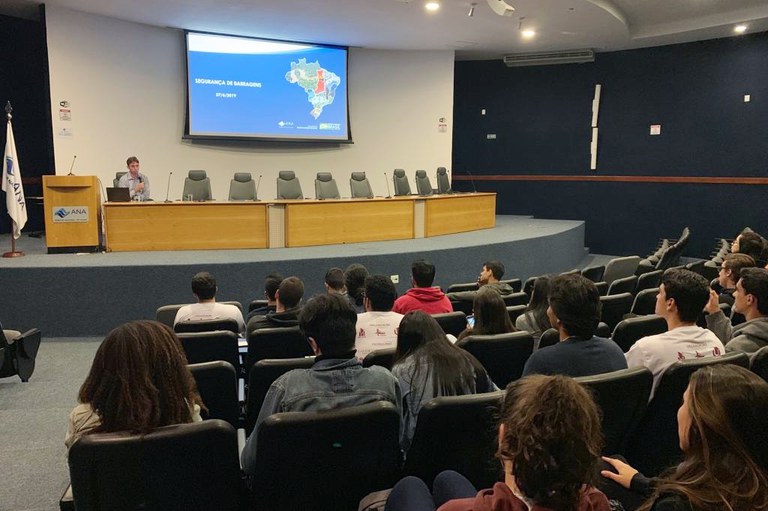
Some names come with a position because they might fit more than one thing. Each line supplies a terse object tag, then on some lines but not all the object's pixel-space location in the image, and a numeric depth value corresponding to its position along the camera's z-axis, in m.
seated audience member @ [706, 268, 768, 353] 2.67
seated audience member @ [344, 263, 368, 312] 4.18
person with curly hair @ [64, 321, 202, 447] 1.61
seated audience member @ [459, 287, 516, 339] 2.97
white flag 6.03
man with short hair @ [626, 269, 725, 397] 2.37
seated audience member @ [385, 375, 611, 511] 1.07
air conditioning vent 10.32
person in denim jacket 1.83
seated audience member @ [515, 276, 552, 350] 3.29
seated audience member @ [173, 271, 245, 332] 3.75
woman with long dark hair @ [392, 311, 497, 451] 2.09
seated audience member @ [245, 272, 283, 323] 4.02
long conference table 6.36
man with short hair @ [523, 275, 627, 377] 2.21
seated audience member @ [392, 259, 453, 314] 3.84
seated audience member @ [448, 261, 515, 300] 4.73
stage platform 5.36
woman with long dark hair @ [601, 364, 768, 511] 1.12
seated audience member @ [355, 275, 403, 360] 3.05
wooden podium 5.92
